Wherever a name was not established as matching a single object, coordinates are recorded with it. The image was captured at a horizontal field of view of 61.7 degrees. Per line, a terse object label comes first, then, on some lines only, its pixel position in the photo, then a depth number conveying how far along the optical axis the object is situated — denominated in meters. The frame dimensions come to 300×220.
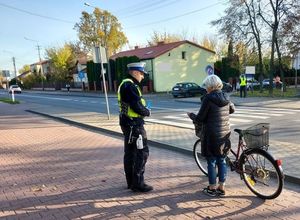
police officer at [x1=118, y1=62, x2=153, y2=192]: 3.66
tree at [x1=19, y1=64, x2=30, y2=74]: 89.82
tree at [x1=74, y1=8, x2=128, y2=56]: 49.53
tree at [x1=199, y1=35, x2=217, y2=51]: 49.94
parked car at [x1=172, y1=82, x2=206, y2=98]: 23.04
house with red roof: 30.84
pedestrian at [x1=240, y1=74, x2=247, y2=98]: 19.30
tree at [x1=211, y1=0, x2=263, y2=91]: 23.22
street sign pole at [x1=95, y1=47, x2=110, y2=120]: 10.12
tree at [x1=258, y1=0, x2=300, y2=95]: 20.90
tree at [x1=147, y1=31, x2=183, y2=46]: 49.94
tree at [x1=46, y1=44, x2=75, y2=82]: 50.30
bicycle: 3.35
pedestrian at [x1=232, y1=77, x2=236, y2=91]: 33.72
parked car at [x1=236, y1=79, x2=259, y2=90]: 26.63
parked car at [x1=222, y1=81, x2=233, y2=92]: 27.92
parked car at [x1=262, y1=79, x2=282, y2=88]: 29.98
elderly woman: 3.45
